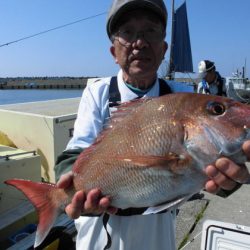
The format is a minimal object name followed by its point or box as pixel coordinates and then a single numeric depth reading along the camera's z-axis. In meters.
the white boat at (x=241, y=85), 21.42
